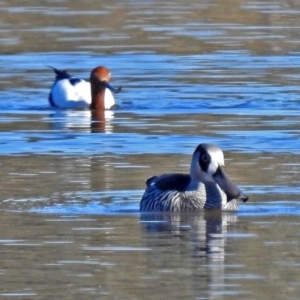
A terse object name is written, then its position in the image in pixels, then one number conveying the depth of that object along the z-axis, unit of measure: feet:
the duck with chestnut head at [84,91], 68.95
